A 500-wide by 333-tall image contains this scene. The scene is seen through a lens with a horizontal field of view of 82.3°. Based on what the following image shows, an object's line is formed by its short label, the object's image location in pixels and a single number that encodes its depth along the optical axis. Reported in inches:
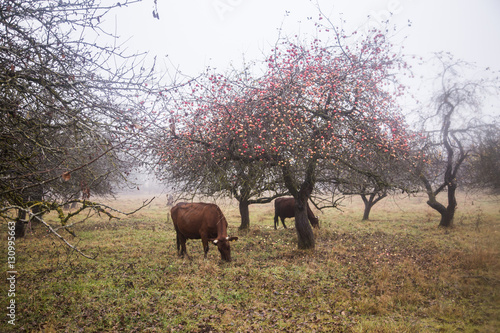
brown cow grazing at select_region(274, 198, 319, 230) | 716.0
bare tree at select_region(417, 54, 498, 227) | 629.9
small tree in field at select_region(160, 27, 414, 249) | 343.3
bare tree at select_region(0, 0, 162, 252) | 165.8
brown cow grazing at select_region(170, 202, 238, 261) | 395.9
